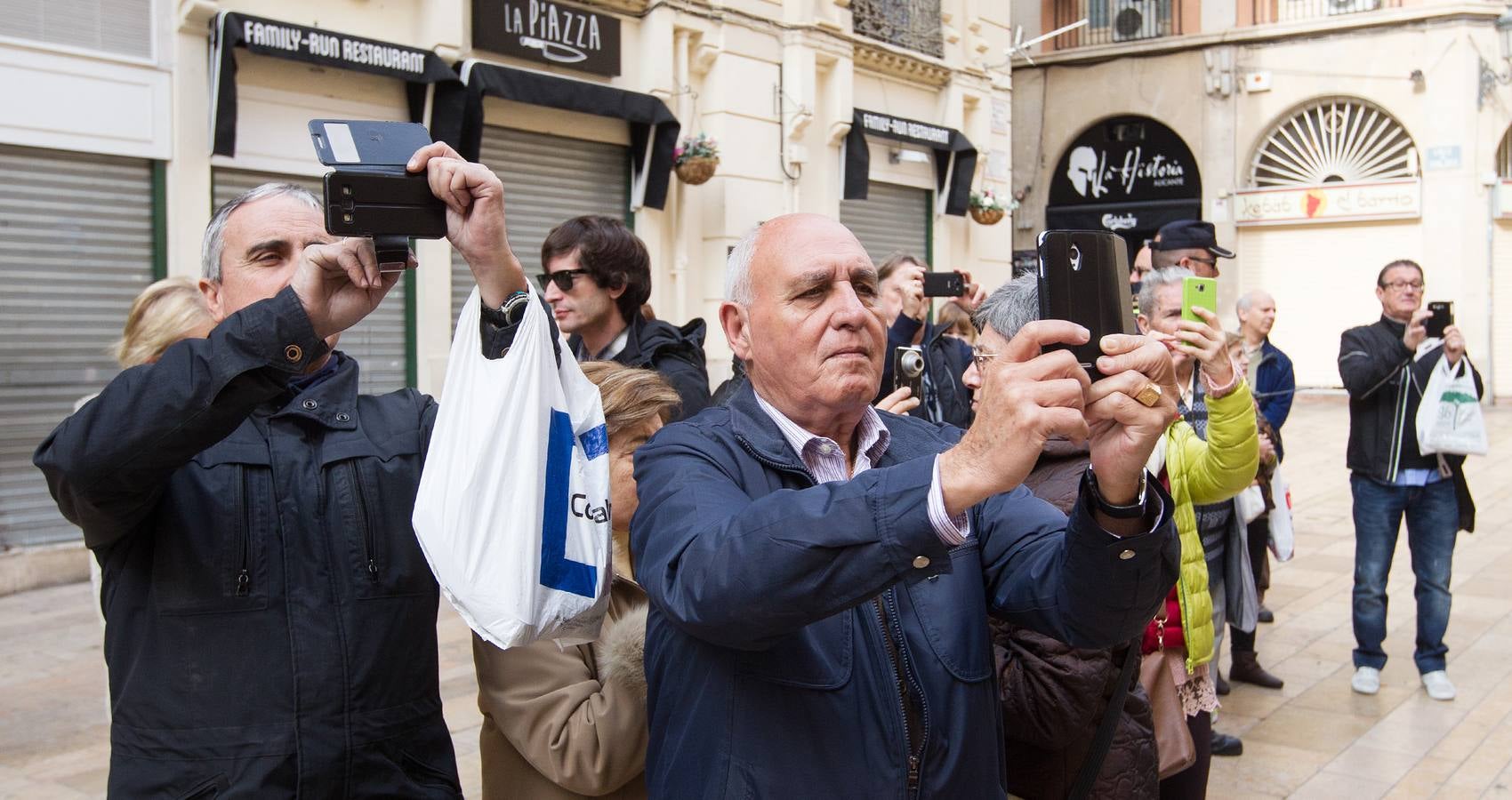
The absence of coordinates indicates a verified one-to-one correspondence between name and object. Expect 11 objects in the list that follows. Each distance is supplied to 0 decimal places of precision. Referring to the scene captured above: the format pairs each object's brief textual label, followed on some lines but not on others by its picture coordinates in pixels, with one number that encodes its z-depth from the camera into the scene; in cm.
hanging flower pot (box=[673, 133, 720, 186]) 1231
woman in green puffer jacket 352
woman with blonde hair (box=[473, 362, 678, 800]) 232
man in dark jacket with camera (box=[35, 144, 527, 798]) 189
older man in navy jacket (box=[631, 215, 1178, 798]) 153
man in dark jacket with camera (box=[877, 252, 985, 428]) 562
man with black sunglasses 441
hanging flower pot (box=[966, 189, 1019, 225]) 1727
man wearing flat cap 625
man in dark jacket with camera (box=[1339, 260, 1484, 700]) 618
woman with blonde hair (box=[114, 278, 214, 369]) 388
